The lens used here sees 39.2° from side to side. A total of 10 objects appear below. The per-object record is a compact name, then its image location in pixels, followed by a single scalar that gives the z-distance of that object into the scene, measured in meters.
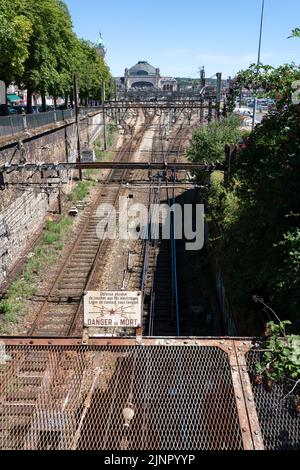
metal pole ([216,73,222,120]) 21.27
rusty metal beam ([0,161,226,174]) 12.40
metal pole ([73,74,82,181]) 23.01
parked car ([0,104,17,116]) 21.60
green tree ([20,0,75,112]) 22.16
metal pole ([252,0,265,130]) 25.48
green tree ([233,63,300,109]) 9.02
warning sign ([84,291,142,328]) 4.84
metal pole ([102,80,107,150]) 30.37
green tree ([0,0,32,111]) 14.23
